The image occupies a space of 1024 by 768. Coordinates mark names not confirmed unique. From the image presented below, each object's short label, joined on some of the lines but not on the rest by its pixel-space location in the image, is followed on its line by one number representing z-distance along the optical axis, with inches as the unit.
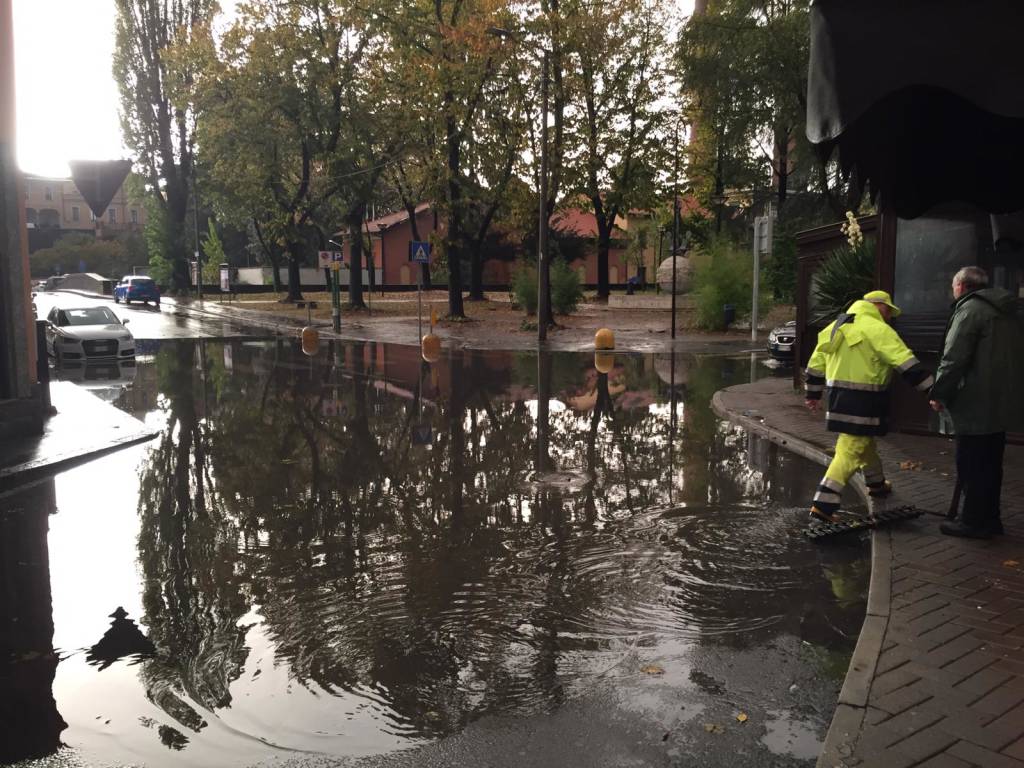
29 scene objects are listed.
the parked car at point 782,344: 857.5
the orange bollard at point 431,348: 975.0
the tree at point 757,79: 1185.4
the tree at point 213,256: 2903.5
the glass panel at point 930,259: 407.5
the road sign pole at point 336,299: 1398.9
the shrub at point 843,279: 531.5
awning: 162.1
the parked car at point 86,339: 913.5
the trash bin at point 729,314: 1272.1
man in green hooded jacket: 247.1
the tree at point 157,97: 2059.5
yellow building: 4269.2
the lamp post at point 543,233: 1045.8
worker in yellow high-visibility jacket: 265.4
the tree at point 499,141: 1333.7
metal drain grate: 266.5
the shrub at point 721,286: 1267.2
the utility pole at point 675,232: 1089.4
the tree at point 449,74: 1277.1
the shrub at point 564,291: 1469.0
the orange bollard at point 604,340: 1052.4
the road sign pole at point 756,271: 1080.3
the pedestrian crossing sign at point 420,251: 1107.3
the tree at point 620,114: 1472.7
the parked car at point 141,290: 2139.5
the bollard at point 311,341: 1070.4
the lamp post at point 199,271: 2382.4
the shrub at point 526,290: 1469.0
